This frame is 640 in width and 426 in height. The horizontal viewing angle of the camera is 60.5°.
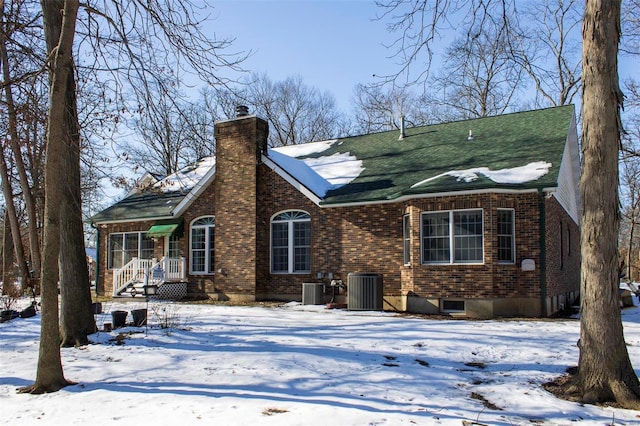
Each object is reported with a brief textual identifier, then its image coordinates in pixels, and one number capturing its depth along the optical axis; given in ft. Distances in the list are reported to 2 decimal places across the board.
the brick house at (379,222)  47.06
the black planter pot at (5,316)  42.04
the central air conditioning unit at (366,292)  50.34
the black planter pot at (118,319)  36.68
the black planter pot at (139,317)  36.83
